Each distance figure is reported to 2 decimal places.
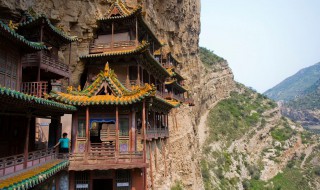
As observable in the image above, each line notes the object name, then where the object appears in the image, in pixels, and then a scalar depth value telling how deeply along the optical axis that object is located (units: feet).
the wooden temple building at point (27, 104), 32.32
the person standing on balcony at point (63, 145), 49.01
